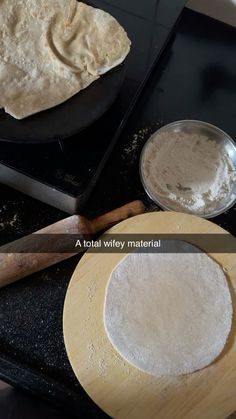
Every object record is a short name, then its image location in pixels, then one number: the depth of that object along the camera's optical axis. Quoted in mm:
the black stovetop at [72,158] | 888
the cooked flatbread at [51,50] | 865
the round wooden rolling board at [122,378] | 786
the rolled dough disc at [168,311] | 813
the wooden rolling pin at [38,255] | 862
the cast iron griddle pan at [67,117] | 841
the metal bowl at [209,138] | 971
